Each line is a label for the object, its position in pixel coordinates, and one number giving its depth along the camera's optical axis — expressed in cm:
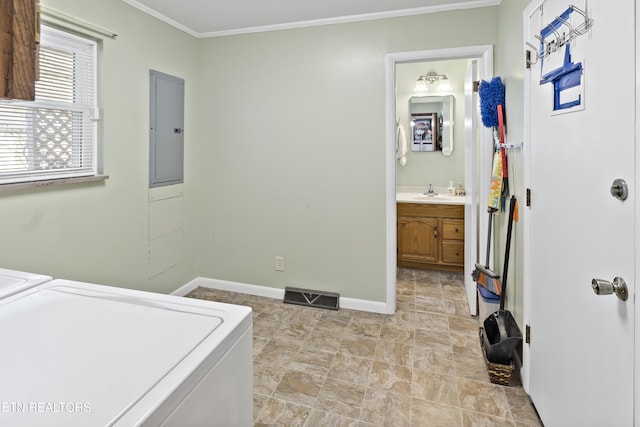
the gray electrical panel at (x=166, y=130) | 299
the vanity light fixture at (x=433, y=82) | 445
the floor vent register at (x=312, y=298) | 322
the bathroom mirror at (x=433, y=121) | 449
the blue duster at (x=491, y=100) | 241
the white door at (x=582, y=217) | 110
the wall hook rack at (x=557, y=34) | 132
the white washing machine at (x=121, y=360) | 67
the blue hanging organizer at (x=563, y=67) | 137
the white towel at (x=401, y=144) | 460
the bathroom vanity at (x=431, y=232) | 406
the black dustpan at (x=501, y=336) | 206
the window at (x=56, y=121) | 204
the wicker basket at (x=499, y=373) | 209
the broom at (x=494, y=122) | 239
